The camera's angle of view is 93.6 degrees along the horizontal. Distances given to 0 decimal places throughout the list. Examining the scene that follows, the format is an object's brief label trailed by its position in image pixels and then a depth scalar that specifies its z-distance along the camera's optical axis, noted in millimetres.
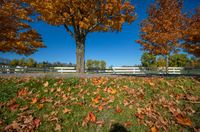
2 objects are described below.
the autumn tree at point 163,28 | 11270
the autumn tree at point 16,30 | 7022
